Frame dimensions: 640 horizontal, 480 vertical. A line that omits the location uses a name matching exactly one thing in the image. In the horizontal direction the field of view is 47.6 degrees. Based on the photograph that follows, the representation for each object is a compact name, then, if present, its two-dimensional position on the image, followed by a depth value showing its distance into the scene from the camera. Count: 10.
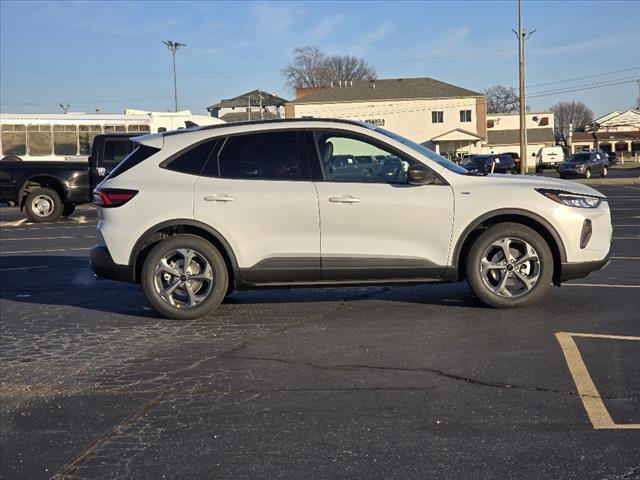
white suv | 6.51
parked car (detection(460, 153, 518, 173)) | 43.66
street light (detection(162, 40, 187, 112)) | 63.75
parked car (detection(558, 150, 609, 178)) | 44.00
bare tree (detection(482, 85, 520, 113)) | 123.46
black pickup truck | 17.56
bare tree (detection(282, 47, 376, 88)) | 109.31
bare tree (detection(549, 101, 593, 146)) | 143.50
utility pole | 37.78
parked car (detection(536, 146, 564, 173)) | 58.65
